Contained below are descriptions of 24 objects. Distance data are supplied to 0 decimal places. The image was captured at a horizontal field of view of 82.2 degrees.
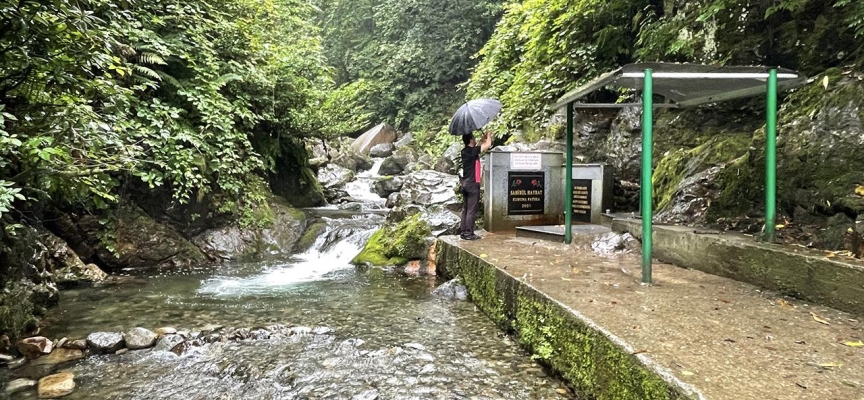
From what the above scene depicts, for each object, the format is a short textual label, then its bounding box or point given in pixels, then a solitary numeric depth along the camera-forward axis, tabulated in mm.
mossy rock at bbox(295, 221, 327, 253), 11440
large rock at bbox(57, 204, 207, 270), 8648
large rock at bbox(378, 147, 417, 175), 25938
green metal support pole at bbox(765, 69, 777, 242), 4941
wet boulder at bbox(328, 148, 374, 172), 26281
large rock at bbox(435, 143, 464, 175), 20422
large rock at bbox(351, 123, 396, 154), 30734
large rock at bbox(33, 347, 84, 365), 4751
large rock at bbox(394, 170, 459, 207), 11867
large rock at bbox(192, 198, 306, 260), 10383
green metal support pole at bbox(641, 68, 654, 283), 4715
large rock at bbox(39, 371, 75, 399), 4043
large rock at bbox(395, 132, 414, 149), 29609
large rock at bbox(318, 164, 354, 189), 20766
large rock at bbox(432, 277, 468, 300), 7082
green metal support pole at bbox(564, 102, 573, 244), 6777
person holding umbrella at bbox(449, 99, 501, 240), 7926
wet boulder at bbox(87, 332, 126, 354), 4996
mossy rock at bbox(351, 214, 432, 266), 9453
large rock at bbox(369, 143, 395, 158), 29731
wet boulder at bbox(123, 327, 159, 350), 5102
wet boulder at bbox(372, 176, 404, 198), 20188
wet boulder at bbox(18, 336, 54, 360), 4828
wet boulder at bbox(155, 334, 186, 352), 5082
